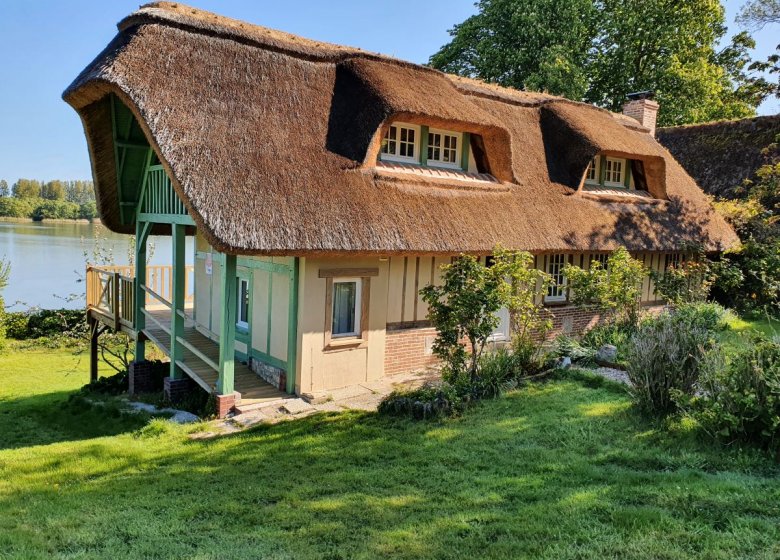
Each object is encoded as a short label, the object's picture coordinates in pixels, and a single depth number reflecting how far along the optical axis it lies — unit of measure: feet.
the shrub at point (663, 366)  21.93
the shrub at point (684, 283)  44.59
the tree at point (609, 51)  74.90
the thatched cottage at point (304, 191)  25.86
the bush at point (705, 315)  36.58
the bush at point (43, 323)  66.90
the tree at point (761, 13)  40.34
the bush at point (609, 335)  36.24
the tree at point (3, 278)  61.87
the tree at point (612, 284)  36.27
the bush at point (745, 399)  17.63
